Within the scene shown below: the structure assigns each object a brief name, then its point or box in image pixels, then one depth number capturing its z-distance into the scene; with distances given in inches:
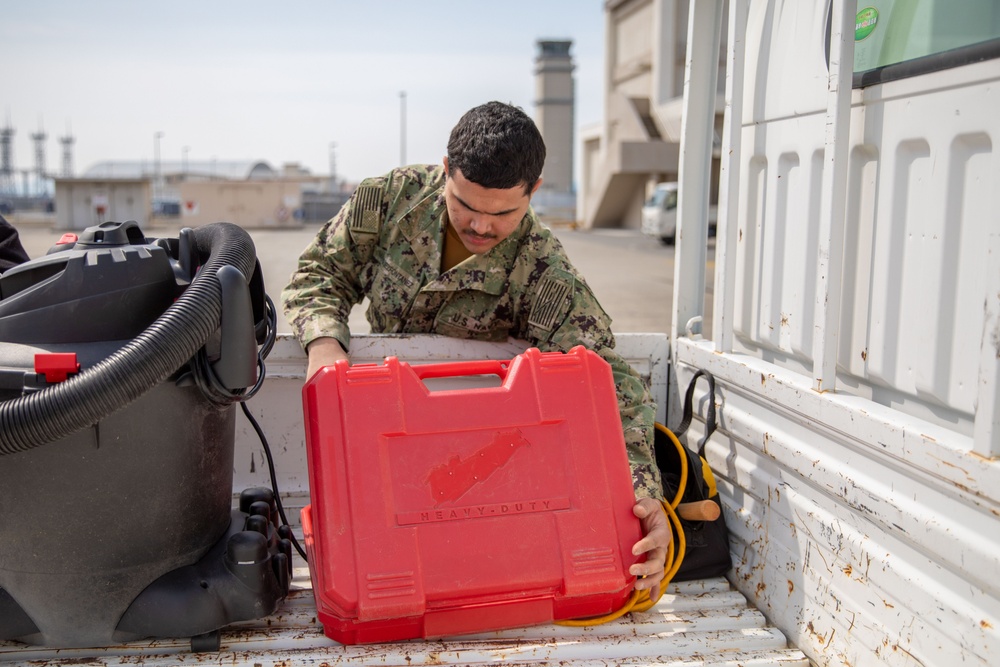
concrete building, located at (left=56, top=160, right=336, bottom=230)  1015.6
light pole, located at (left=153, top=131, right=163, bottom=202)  2202.1
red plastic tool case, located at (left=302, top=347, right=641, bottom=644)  66.6
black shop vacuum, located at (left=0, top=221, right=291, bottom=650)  57.2
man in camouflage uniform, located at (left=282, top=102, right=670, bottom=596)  82.7
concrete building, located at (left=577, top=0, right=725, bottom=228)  1182.3
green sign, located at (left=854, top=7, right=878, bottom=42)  73.0
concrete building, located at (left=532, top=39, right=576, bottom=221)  2215.8
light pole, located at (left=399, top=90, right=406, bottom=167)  1795.0
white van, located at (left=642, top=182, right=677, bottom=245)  946.1
